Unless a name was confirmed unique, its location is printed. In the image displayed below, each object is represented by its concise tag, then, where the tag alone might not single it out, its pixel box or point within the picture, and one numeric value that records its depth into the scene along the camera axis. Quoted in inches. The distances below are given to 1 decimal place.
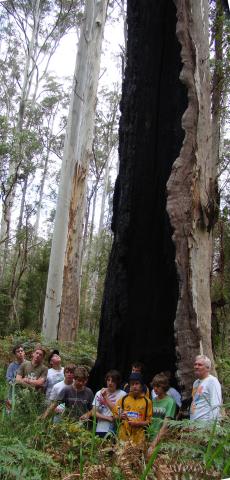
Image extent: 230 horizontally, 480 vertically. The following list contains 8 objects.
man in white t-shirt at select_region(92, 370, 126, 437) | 155.5
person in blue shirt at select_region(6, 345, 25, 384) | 217.9
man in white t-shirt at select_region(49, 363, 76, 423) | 174.3
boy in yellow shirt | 134.2
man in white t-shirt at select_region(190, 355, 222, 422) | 134.0
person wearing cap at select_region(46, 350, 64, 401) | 198.2
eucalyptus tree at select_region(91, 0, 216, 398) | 173.5
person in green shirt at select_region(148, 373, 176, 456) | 152.0
